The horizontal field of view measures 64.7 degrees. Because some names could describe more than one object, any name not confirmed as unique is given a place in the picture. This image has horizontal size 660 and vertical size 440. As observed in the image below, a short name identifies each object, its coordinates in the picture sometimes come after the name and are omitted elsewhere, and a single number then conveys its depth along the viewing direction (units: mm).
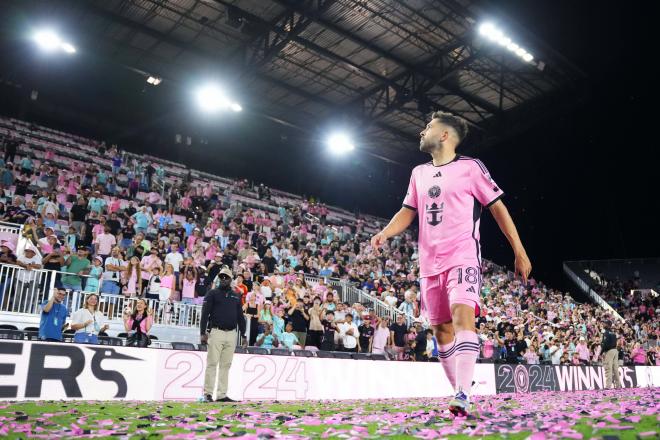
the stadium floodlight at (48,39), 18477
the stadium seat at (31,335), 7480
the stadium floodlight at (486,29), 18766
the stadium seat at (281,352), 10125
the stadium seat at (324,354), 10875
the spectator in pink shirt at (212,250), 15133
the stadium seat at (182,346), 9109
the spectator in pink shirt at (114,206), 15602
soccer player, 3957
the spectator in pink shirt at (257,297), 12523
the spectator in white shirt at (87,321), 9805
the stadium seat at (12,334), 7172
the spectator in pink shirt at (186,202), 19125
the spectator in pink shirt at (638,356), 19797
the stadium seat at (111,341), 8255
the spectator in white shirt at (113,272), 11625
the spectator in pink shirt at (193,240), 15289
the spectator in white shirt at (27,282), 10516
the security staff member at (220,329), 7781
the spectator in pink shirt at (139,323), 9906
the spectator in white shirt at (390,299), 17592
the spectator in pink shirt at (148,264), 12516
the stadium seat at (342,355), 11133
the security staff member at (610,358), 15000
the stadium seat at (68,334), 9812
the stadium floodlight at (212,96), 21906
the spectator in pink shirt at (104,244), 13070
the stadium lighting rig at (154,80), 23234
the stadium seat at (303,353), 10523
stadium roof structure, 19234
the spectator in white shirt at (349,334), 13508
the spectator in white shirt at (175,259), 13220
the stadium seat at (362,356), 11469
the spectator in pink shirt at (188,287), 12656
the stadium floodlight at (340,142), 26453
